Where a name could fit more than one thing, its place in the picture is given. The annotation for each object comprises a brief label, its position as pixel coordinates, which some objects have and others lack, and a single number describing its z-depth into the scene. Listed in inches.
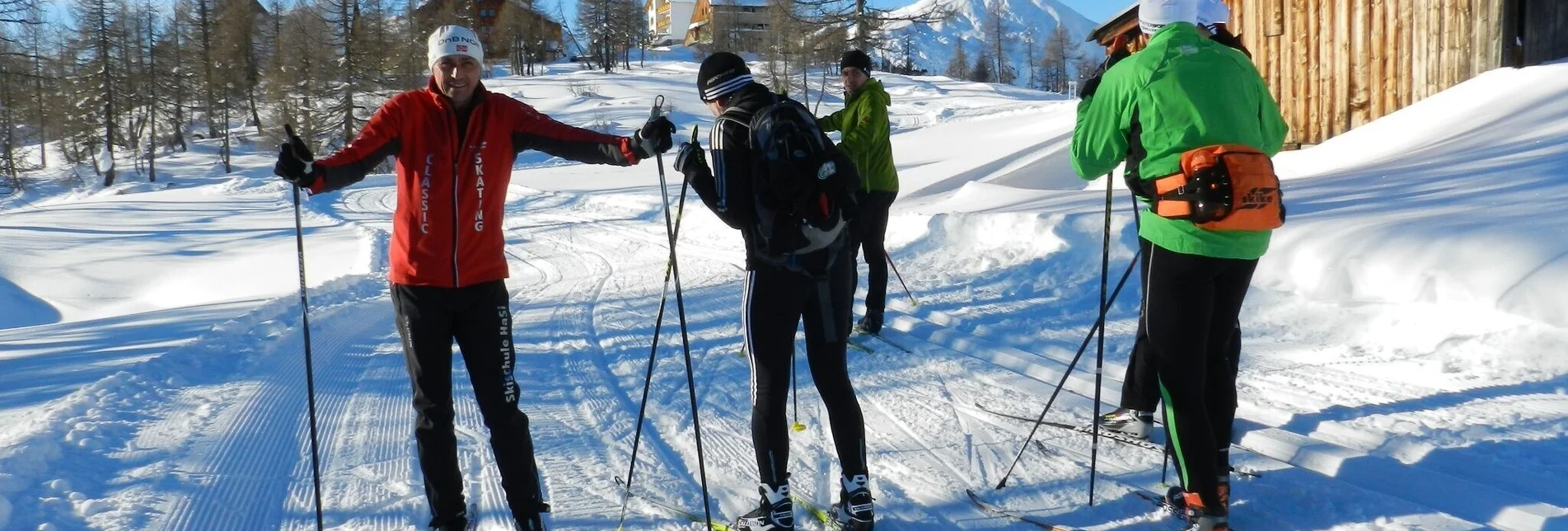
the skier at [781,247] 121.5
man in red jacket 123.7
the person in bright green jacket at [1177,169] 111.1
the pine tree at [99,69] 1649.9
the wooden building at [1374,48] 407.2
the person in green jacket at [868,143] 234.5
